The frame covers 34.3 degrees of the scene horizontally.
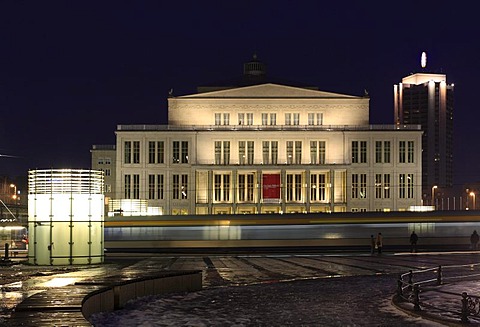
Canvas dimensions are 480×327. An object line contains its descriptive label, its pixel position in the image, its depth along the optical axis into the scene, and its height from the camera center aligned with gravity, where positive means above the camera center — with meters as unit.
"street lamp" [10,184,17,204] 141.35 -1.07
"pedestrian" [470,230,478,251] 54.34 -3.65
